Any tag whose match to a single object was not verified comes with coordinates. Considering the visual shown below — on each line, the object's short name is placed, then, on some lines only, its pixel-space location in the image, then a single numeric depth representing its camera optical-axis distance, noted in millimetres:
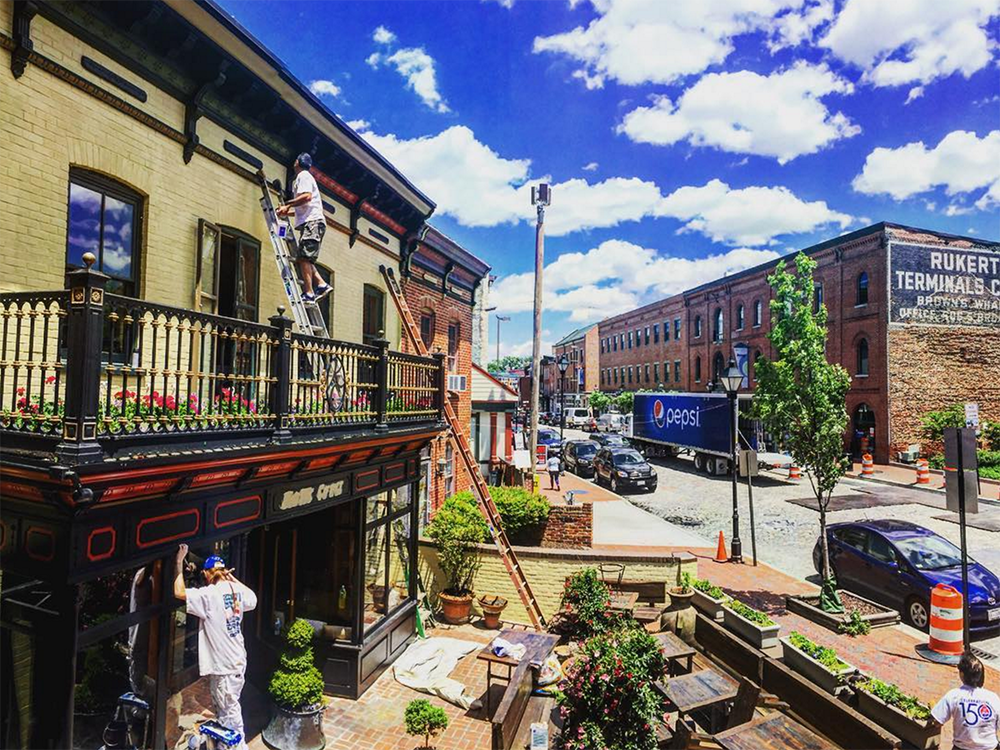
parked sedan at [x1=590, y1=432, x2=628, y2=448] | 32750
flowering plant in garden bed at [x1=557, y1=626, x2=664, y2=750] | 5820
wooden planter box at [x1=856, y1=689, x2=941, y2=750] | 6488
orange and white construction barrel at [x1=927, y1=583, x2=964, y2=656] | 9852
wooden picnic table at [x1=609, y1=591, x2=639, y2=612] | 10894
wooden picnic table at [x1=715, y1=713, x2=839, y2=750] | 6078
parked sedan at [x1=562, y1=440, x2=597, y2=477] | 31508
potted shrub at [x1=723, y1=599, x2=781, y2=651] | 9547
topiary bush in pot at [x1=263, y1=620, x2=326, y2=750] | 7020
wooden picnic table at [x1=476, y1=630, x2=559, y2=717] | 8323
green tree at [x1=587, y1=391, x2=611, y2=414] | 67938
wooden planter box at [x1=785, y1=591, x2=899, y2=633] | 11203
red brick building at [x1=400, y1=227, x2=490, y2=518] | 14305
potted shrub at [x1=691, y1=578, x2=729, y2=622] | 10578
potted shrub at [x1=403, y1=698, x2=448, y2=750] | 6816
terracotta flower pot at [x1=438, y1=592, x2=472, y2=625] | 11492
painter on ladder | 8078
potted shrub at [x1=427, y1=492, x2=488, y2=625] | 11547
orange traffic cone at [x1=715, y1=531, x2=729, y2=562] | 15633
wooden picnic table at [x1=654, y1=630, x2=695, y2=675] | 8609
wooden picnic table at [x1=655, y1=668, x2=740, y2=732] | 7180
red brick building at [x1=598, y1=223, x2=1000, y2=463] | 33344
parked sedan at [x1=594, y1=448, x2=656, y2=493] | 26344
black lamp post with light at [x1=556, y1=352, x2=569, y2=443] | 29316
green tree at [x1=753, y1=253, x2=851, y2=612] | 11969
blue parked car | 11031
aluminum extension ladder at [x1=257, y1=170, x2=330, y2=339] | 8086
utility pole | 19422
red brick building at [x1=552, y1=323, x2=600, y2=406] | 77000
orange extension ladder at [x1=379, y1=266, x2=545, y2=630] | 11414
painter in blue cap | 5770
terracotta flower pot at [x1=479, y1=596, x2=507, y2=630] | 11266
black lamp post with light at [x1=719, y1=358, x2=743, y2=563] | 15594
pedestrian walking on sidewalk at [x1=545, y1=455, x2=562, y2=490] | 25344
